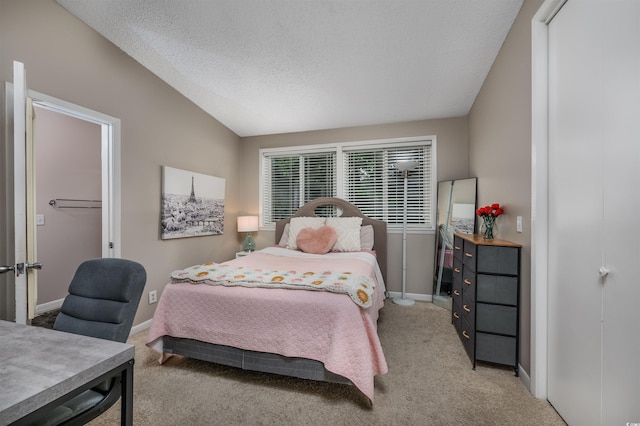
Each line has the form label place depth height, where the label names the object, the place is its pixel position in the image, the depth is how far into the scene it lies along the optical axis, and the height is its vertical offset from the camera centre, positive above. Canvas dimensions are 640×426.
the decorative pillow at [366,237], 3.55 -0.34
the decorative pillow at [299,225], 3.62 -0.18
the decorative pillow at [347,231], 3.39 -0.25
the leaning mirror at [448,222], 3.03 -0.11
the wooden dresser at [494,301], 1.90 -0.65
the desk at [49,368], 0.64 -0.45
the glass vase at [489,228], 2.28 -0.13
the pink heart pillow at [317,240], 3.32 -0.35
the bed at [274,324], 1.66 -0.76
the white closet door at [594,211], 1.08 +0.01
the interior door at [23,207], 1.48 +0.02
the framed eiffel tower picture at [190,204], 2.98 +0.09
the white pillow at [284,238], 3.88 -0.38
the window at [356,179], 3.80 +0.51
